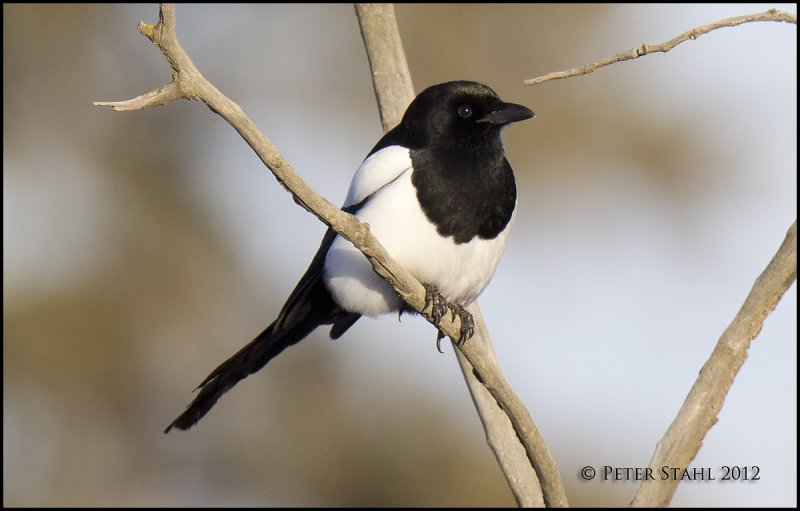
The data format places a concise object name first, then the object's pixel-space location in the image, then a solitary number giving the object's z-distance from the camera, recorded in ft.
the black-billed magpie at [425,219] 23.61
